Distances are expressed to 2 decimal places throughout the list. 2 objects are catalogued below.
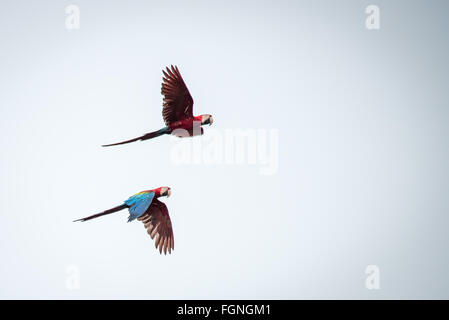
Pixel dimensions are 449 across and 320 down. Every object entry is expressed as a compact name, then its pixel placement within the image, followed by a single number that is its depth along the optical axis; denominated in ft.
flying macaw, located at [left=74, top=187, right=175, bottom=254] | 48.06
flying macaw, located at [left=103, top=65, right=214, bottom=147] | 47.42
